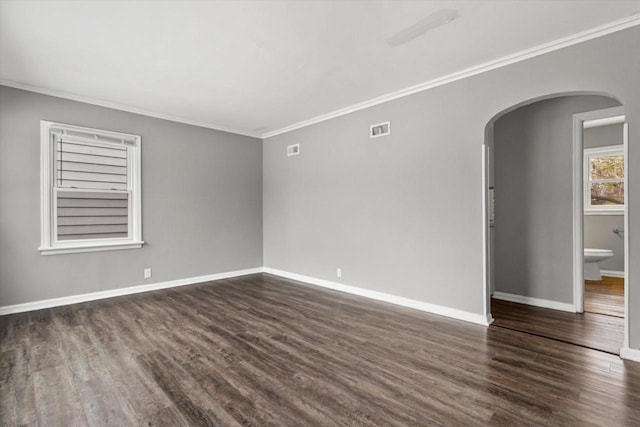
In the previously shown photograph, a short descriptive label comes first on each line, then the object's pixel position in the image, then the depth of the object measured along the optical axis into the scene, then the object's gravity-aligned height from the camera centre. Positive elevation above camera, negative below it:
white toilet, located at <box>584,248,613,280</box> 4.93 -0.78
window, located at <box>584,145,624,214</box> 5.85 +0.65
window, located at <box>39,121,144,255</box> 3.96 +0.35
